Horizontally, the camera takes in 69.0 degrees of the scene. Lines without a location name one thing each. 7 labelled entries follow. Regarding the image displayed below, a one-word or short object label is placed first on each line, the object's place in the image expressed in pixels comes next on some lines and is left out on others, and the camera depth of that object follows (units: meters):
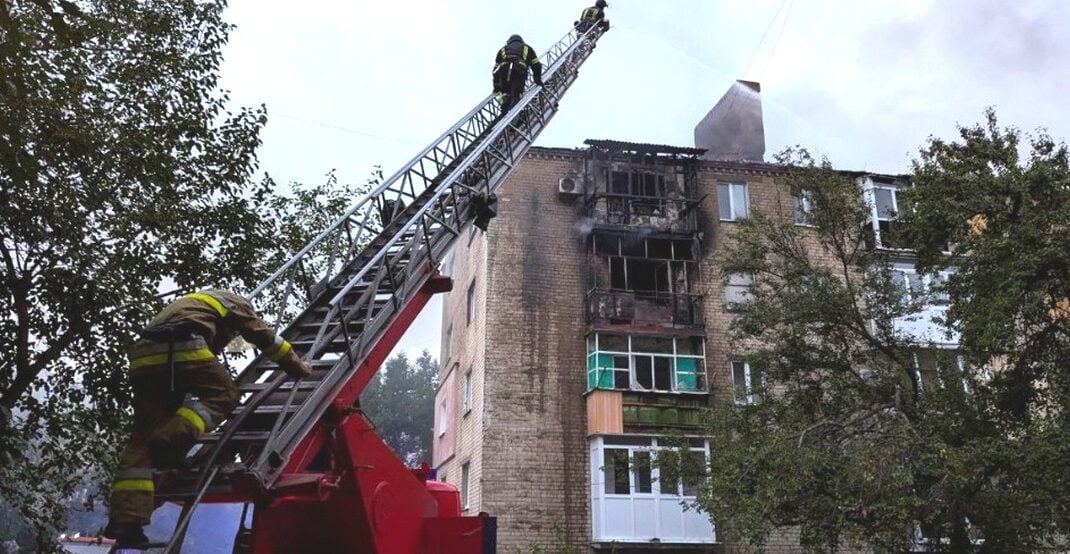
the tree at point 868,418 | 11.17
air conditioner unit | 21.42
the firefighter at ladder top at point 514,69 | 11.84
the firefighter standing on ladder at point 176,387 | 3.96
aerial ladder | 4.56
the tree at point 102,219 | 6.93
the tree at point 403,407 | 55.81
